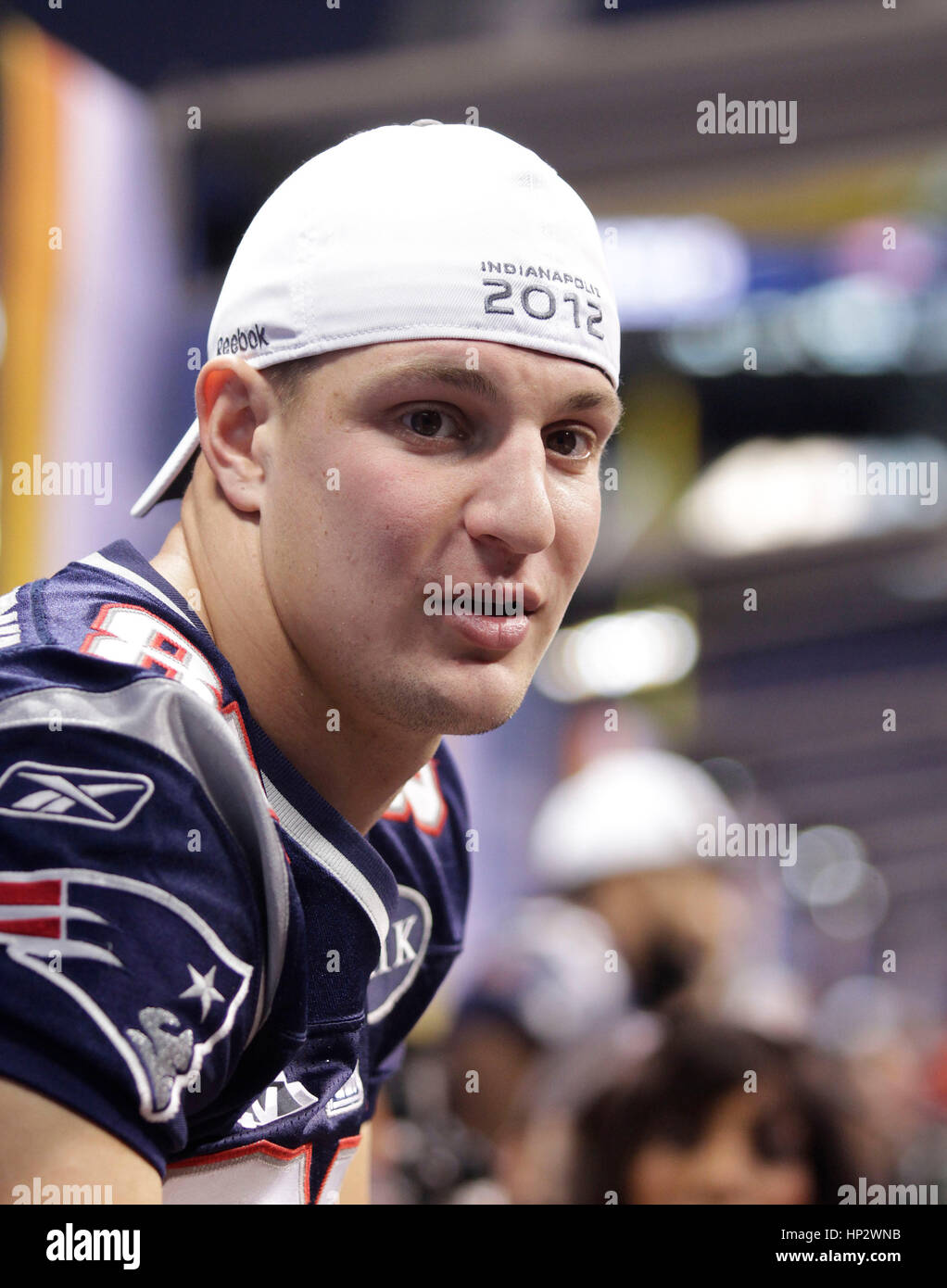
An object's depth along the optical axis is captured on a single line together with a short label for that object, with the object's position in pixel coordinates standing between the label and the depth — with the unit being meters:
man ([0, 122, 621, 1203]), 1.21
